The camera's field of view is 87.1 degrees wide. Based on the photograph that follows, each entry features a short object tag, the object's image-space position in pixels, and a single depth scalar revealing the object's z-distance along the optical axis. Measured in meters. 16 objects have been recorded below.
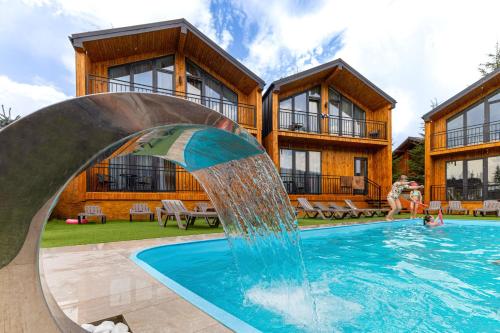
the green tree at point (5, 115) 10.45
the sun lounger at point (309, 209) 11.40
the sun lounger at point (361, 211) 11.78
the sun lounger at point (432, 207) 14.01
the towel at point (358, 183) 14.62
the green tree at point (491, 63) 24.41
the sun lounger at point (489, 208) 13.17
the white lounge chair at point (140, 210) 9.73
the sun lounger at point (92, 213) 8.60
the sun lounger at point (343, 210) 11.40
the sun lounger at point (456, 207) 14.05
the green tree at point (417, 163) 22.10
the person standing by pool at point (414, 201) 11.34
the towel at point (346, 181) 15.12
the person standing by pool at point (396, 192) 10.47
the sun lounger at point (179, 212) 7.57
